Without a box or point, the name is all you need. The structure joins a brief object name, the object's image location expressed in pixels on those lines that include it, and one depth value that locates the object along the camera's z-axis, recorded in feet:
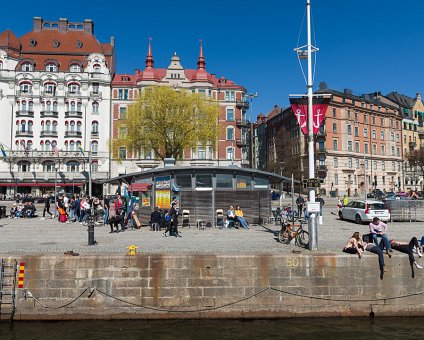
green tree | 168.55
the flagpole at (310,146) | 49.62
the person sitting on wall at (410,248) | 46.03
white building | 203.72
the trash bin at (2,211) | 93.81
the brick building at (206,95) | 216.33
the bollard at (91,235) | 53.54
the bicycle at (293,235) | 54.22
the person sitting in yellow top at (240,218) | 74.90
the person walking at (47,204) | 96.12
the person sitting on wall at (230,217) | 74.84
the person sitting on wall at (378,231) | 47.75
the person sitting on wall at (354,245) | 46.80
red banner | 51.80
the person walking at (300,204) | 96.17
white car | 82.53
